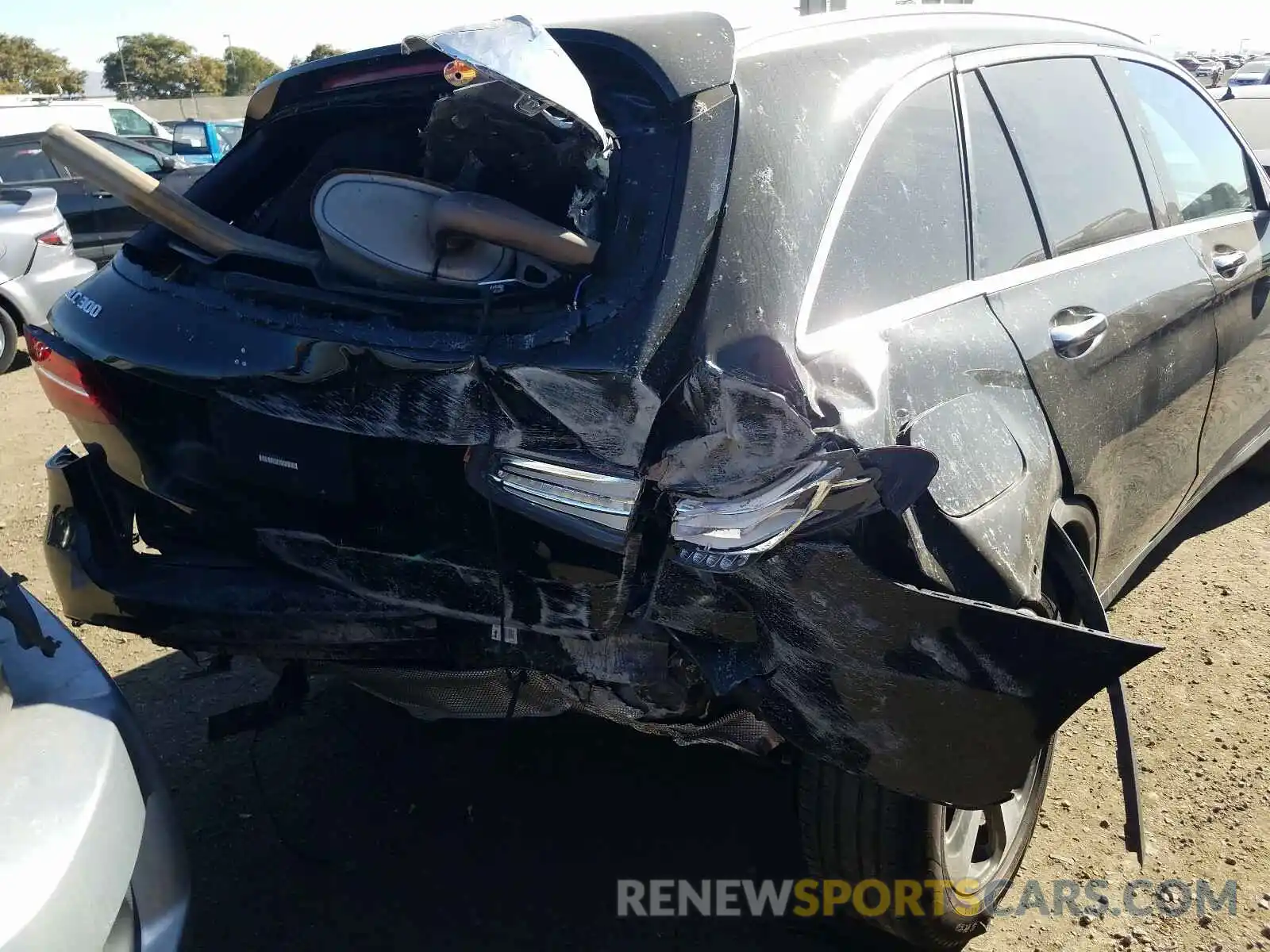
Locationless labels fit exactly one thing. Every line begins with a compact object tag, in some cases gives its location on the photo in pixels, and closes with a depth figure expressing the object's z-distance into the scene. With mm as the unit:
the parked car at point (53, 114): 10195
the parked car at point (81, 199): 8930
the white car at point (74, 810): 1453
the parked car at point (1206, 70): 39500
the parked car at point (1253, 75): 27784
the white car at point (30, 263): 7215
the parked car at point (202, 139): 15886
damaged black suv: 1765
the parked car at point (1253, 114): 7129
